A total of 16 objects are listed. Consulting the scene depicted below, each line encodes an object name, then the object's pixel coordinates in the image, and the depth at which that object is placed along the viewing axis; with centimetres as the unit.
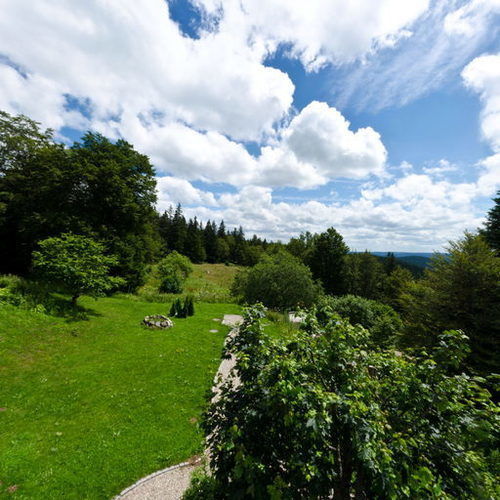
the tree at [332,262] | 3409
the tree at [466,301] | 952
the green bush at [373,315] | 1598
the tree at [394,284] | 3449
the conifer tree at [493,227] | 1816
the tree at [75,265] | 1295
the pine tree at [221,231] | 8676
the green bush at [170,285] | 2611
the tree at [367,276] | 4203
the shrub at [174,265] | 2856
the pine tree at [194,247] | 6619
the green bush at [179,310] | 1661
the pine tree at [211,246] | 7388
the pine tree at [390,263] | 4938
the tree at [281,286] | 2214
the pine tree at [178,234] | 6500
